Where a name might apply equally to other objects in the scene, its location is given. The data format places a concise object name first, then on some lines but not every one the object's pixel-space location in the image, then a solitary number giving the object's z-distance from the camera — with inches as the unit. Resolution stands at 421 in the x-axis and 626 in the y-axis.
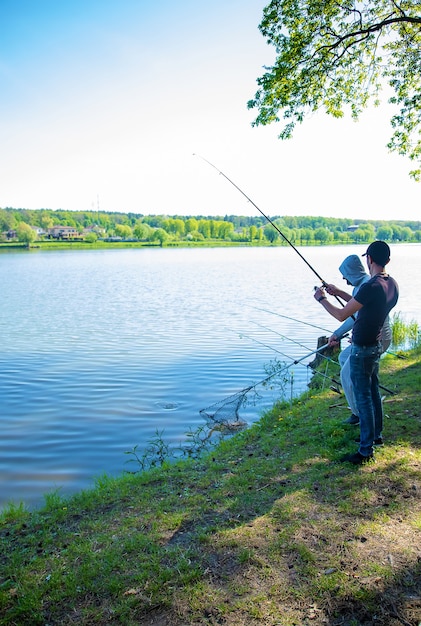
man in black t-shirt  200.8
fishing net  345.7
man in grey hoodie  240.2
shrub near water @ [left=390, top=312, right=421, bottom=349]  603.8
